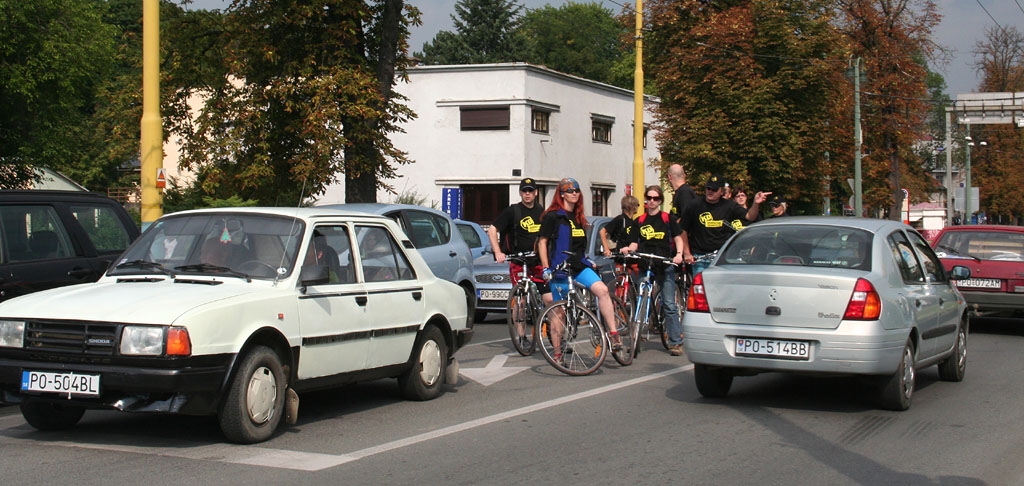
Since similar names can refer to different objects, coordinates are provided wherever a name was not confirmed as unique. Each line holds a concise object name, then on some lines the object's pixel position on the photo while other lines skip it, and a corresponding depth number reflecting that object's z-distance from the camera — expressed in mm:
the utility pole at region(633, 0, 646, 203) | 26688
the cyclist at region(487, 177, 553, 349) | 12086
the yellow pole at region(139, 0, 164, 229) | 14195
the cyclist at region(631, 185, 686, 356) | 12438
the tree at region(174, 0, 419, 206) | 22016
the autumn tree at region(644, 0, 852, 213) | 33906
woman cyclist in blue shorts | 10750
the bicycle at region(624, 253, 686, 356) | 12164
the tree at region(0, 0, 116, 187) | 25953
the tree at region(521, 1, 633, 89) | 84438
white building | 42469
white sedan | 6656
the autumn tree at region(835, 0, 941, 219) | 44875
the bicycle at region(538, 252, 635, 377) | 10508
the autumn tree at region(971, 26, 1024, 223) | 68688
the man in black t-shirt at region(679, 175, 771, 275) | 13016
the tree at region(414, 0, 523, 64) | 75000
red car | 15562
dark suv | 9555
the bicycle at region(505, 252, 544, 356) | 11703
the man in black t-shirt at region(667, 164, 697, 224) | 13492
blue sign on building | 41656
